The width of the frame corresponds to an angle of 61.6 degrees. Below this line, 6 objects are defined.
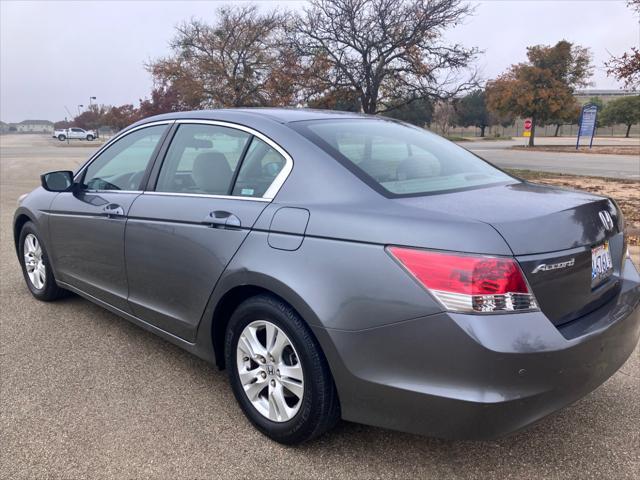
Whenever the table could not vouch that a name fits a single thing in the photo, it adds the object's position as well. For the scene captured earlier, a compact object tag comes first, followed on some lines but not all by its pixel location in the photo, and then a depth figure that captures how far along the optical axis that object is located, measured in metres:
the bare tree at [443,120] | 58.25
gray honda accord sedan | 1.97
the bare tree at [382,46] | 17.50
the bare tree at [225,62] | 29.12
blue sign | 31.75
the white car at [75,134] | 63.70
